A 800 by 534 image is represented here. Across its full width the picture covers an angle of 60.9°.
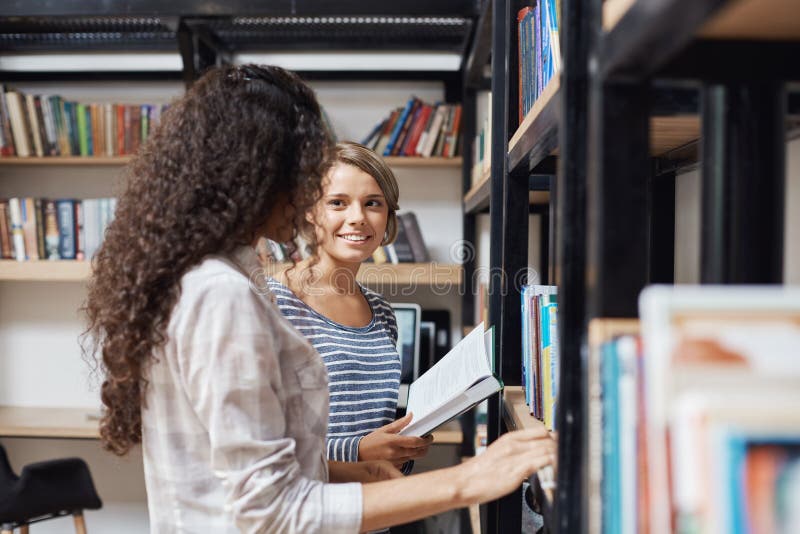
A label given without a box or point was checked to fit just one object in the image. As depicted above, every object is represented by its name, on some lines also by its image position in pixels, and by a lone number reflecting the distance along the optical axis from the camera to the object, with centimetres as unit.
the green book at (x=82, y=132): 279
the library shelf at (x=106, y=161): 276
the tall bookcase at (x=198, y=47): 226
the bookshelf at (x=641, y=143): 51
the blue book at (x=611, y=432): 53
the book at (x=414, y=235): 279
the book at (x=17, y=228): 278
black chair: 235
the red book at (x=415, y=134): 281
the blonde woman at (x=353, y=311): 140
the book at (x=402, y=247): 277
